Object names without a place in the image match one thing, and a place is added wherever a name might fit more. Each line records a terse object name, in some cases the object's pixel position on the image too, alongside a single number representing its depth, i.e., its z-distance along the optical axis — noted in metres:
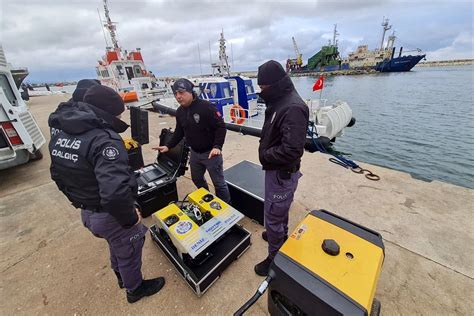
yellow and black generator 1.00
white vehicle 3.53
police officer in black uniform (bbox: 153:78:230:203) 2.31
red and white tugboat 14.58
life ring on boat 8.16
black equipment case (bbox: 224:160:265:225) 2.47
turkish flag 6.17
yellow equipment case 1.72
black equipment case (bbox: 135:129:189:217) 2.64
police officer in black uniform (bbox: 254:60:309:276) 1.50
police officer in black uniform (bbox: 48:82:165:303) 1.22
